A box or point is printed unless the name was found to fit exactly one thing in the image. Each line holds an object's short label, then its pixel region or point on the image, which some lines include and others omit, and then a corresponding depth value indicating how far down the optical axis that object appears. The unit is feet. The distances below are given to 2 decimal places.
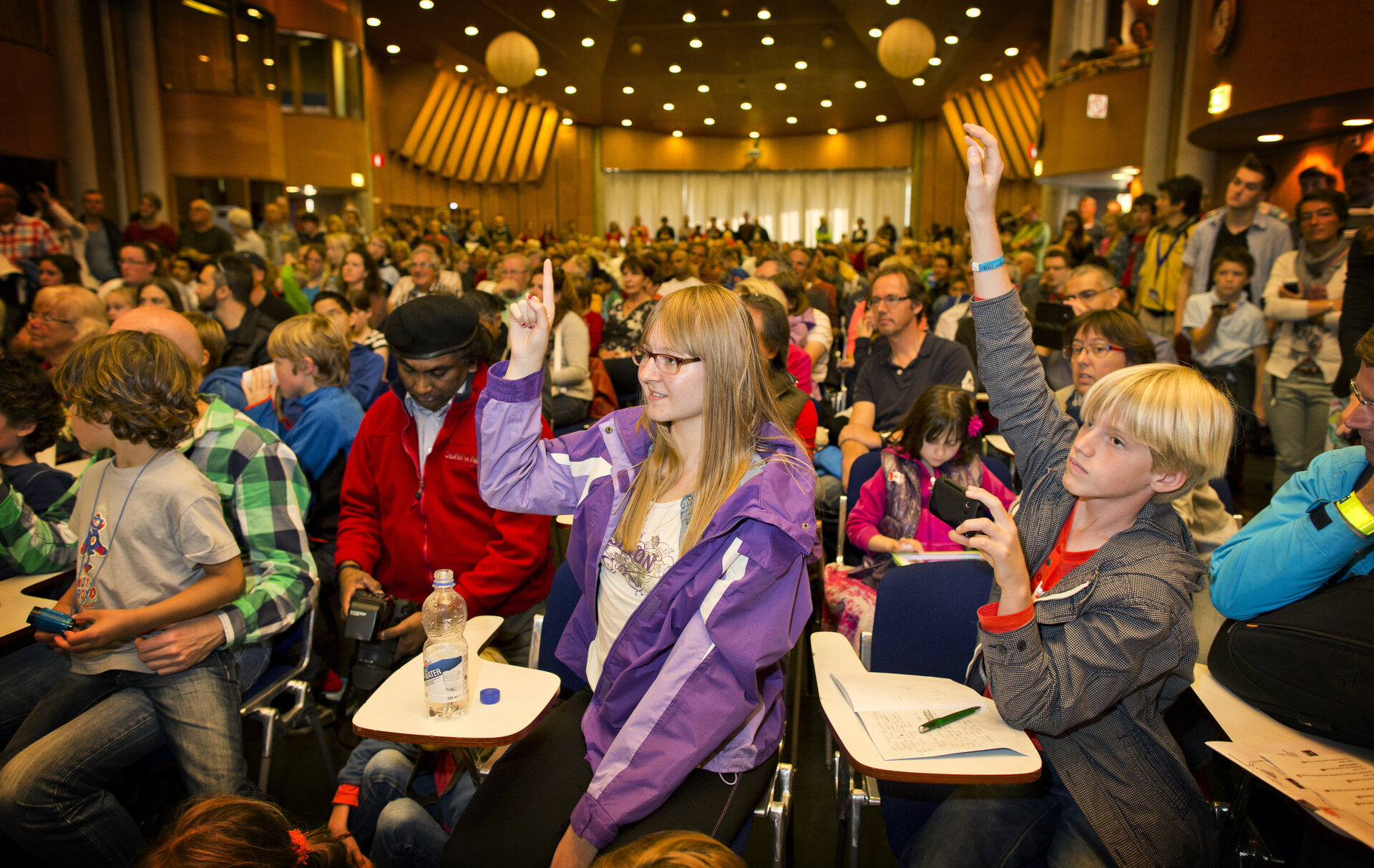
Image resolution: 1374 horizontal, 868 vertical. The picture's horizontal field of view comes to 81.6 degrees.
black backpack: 4.73
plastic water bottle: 5.22
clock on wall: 24.94
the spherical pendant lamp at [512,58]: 41.83
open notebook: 4.64
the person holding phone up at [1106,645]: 4.59
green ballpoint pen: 4.85
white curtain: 90.22
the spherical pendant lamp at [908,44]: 40.14
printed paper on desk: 4.05
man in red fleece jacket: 7.56
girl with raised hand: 4.87
